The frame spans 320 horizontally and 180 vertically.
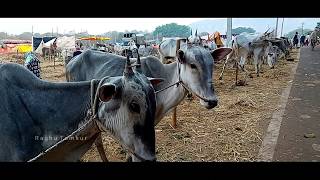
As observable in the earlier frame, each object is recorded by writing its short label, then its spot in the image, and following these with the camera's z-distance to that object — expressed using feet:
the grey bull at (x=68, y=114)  6.92
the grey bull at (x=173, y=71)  12.30
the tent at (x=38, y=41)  72.96
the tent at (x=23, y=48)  70.13
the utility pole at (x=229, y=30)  41.68
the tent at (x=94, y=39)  78.54
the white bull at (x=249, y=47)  34.21
